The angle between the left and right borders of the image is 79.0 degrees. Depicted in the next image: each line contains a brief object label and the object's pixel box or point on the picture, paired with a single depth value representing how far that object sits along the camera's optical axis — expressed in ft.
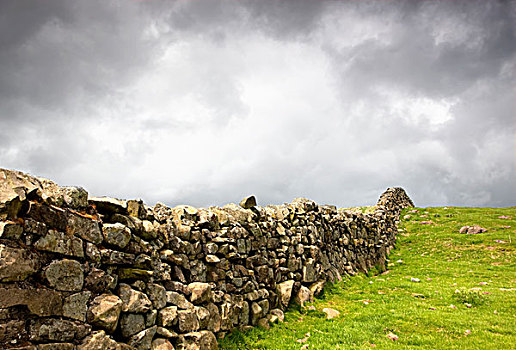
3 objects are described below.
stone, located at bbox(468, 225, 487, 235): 111.08
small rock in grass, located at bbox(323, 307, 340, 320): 49.14
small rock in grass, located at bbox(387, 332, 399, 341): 39.71
